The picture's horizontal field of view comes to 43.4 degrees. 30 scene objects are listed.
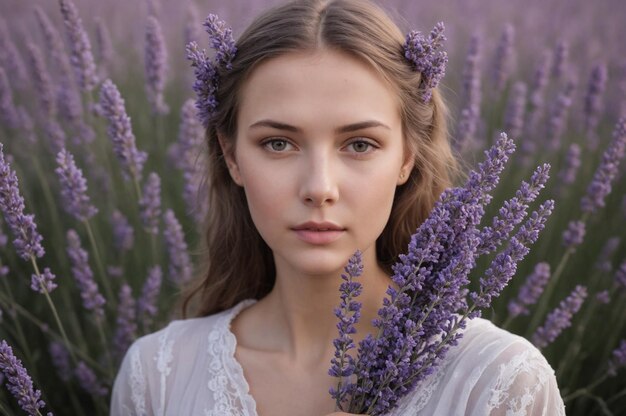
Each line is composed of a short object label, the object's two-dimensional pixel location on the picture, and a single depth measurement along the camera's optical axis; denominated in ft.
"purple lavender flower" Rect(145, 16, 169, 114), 8.34
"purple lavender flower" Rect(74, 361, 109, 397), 7.46
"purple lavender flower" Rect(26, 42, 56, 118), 8.73
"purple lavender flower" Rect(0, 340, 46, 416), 4.93
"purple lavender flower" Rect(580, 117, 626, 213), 7.13
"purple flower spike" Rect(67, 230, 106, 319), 7.19
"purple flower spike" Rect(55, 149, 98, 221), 6.79
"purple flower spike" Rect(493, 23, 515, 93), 9.65
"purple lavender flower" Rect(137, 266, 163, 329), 7.78
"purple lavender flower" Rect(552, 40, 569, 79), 9.89
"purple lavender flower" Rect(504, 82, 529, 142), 9.45
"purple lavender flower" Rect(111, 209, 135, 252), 8.66
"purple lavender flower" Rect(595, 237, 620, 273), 8.37
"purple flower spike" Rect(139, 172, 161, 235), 7.69
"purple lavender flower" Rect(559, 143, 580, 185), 9.09
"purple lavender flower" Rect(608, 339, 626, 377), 6.95
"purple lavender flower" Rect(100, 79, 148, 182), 7.09
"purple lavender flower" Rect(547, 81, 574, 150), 9.67
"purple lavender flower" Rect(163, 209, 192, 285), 7.89
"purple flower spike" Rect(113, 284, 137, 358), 7.70
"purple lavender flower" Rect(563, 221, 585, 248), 7.52
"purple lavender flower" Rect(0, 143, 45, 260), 5.47
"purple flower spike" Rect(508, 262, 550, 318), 7.18
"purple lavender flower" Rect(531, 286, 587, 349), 6.91
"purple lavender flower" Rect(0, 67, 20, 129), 9.09
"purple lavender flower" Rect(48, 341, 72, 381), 7.85
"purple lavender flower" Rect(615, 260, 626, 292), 7.64
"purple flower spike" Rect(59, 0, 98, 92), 7.76
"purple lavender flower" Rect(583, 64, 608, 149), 9.18
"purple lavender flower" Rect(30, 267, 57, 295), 5.95
